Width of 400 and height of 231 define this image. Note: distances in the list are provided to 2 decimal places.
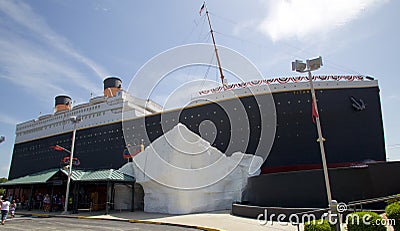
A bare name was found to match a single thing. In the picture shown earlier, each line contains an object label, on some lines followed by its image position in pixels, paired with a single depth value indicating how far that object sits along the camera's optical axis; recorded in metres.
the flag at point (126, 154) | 19.83
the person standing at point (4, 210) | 11.26
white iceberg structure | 14.56
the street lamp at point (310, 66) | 7.81
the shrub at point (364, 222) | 5.25
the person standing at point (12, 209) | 14.40
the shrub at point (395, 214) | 5.41
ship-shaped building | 18.69
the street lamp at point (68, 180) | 16.11
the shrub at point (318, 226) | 5.36
